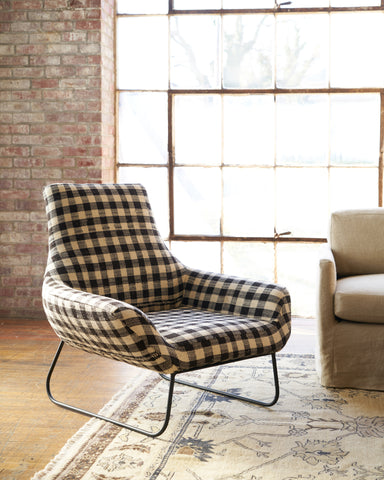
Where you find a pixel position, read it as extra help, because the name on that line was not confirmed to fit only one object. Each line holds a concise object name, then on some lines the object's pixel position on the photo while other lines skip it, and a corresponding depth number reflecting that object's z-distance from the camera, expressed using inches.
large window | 173.0
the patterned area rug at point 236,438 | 87.9
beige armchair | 118.9
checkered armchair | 95.0
